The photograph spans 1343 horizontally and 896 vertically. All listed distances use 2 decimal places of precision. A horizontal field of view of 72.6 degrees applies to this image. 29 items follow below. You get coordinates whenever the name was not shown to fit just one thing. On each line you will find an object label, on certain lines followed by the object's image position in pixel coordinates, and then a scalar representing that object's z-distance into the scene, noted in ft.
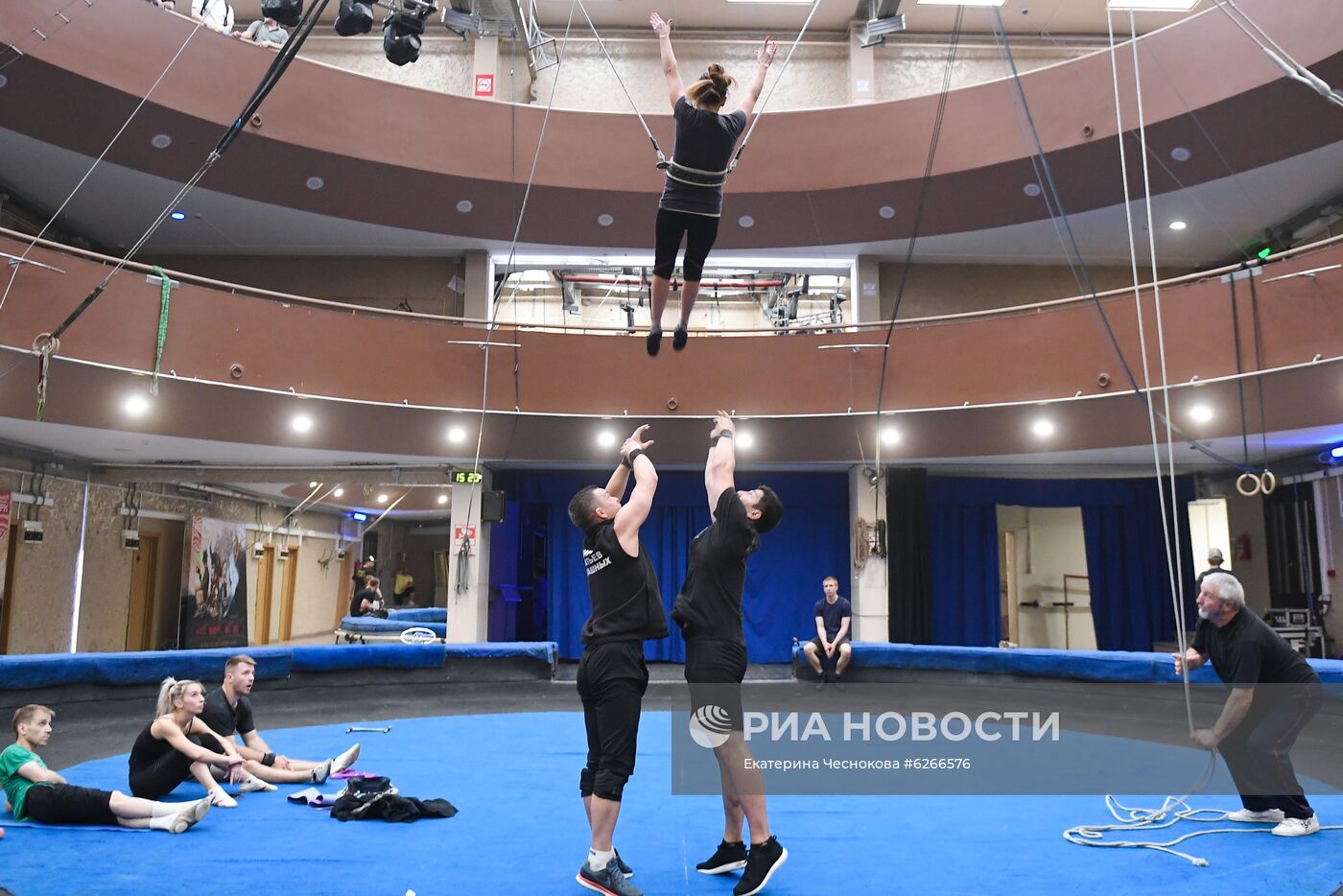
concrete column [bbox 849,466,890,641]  41.63
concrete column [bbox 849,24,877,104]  51.01
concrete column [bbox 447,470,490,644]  40.91
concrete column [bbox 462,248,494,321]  47.47
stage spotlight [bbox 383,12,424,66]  28.13
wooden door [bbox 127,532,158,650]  46.09
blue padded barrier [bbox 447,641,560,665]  35.83
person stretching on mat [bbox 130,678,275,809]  16.90
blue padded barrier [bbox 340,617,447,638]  41.88
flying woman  16.21
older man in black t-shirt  15.44
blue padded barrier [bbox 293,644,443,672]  33.42
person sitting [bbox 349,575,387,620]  45.19
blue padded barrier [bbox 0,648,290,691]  27.07
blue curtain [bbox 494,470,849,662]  46.32
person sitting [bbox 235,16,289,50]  40.86
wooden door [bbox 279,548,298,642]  57.93
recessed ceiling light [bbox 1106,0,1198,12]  45.34
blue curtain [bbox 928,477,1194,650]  45.24
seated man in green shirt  15.24
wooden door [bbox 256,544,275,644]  55.36
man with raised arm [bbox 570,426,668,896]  12.23
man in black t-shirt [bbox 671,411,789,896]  12.55
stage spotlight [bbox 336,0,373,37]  25.98
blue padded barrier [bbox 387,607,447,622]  51.39
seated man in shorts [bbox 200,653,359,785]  18.72
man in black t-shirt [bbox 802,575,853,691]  35.65
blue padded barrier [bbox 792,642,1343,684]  29.27
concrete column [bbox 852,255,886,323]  47.52
